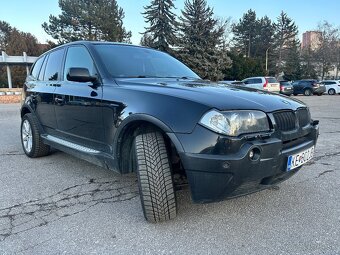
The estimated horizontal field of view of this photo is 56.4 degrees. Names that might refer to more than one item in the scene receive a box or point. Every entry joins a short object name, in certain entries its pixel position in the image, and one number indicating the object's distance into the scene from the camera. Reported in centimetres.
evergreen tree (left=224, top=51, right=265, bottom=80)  4244
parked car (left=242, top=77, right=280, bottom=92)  2359
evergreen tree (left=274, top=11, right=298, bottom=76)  6334
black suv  245
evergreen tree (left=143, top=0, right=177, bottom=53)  3622
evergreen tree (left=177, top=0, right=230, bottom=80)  3428
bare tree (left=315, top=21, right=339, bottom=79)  5378
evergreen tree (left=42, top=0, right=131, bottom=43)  3909
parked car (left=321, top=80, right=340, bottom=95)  3053
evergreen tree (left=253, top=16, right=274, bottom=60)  6412
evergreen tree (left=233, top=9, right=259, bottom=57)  6478
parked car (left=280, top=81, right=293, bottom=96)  2581
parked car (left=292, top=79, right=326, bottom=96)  2822
